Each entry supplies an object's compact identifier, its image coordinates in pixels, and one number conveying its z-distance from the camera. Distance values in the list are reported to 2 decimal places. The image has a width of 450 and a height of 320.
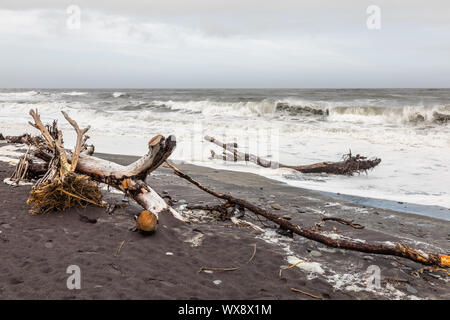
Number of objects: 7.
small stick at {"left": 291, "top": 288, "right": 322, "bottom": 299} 2.75
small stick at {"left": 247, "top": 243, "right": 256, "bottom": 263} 3.30
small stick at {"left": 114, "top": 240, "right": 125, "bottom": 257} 3.18
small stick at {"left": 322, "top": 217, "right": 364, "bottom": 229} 4.29
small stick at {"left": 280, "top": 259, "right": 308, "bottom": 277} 3.20
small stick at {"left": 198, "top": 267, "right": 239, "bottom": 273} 3.07
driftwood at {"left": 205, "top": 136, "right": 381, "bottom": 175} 7.59
